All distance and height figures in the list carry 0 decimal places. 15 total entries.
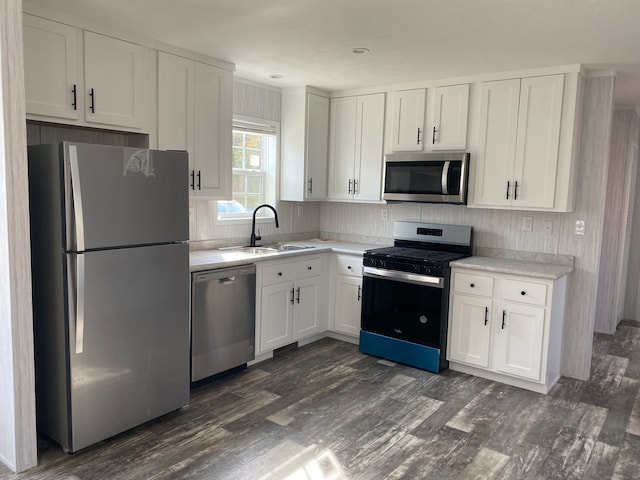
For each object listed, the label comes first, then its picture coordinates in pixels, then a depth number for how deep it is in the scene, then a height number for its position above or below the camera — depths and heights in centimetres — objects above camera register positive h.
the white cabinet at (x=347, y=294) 439 -89
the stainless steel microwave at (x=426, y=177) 396 +17
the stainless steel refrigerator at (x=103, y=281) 244 -49
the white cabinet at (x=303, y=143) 459 +48
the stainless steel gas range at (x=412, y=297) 382 -80
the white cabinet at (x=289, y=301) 386 -90
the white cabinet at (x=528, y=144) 358 +43
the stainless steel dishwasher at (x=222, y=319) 331 -90
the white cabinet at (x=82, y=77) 269 +64
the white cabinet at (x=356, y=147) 453 +45
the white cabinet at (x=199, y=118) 340 +52
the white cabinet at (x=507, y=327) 348 -93
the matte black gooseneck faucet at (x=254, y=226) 438 -30
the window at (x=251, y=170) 437 +21
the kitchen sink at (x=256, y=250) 417 -49
